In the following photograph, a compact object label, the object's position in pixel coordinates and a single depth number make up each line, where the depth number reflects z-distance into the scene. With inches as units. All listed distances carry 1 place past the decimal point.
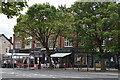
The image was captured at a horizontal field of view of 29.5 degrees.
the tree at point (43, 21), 1376.7
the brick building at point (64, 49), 1883.9
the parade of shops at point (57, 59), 1637.2
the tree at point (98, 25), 1167.6
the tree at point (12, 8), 360.8
